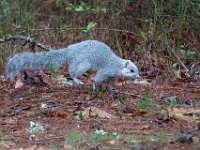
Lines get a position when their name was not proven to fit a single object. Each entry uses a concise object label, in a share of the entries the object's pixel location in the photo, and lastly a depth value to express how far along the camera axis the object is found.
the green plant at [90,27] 16.22
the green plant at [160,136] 9.63
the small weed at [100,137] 9.46
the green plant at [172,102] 11.85
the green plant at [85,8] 17.63
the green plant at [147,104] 11.56
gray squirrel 12.97
